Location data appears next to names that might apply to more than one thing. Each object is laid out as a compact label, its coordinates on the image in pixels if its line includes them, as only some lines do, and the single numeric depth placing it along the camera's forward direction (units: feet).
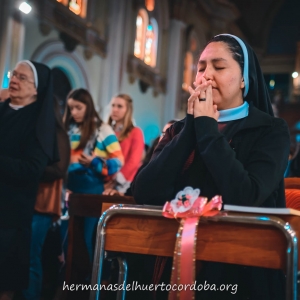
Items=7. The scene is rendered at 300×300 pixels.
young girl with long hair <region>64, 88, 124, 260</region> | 13.00
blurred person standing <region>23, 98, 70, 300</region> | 10.48
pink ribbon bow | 4.59
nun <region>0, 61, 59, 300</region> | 9.52
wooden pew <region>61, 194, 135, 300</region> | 10.70
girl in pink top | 14.40
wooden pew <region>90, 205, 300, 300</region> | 4.36
